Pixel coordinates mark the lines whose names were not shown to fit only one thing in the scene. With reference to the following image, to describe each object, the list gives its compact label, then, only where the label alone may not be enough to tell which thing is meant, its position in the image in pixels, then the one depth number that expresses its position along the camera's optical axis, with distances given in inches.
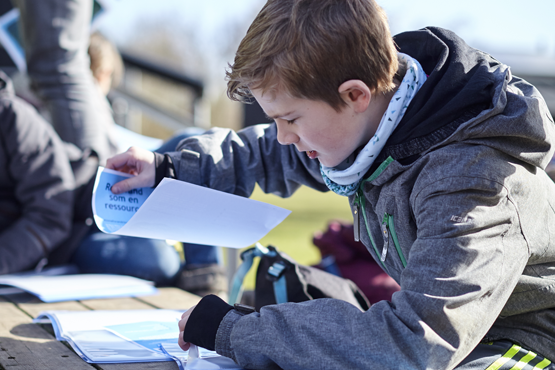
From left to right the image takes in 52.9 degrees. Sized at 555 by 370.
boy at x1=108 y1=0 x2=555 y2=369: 34.5
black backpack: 56.7
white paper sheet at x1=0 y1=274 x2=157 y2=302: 65.1
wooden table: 42.6
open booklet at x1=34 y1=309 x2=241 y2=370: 43.0
